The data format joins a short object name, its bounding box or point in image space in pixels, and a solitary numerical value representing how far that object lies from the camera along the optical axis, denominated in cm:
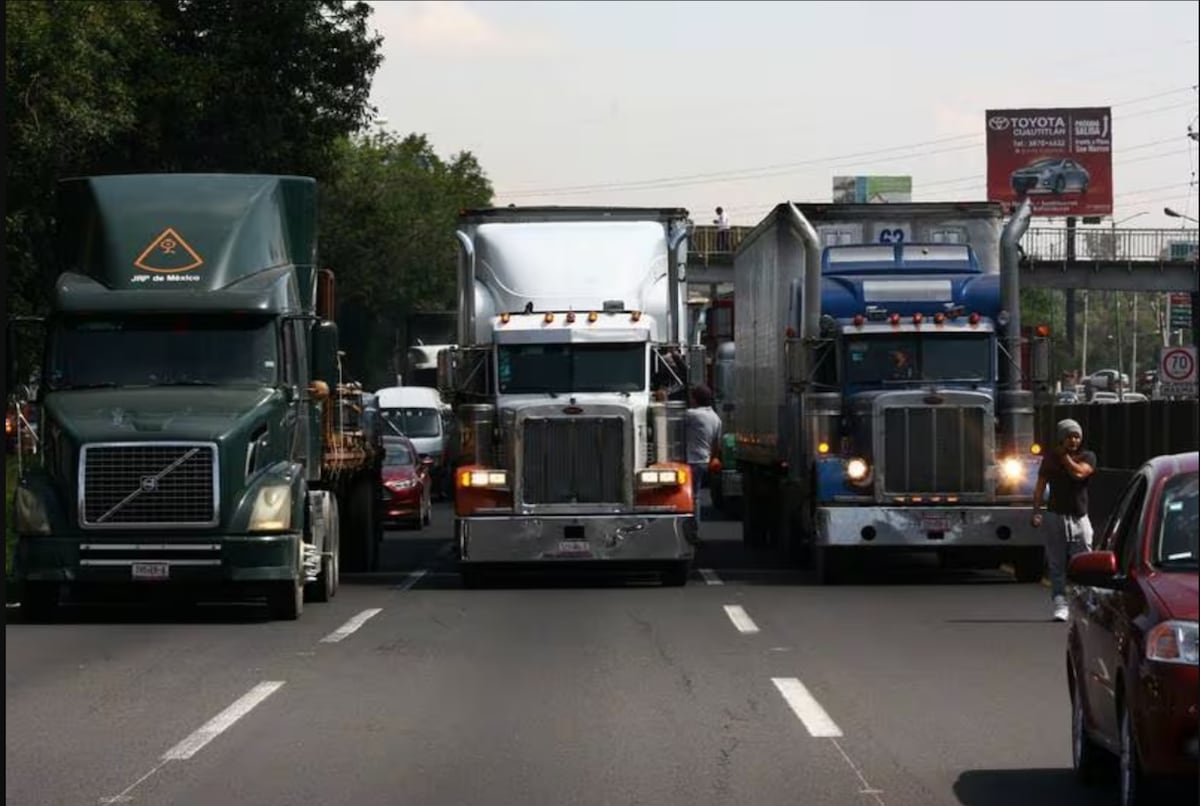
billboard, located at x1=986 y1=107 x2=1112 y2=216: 10769
